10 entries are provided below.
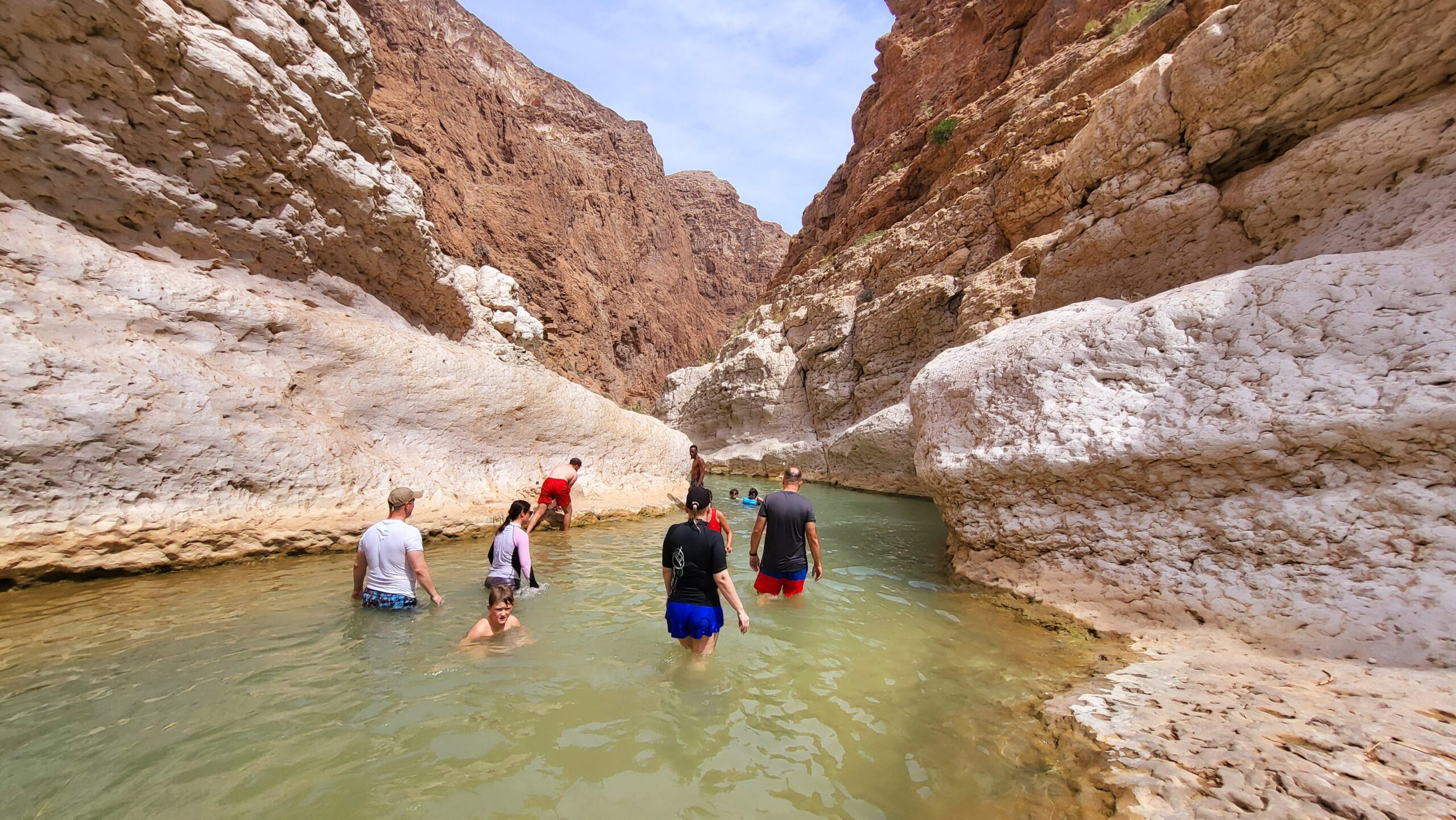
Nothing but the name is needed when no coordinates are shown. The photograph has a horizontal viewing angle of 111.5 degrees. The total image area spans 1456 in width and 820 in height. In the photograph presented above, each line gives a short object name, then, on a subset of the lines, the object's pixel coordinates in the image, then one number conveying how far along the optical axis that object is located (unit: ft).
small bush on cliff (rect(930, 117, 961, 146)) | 72.84
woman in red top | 17.52
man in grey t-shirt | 17.83
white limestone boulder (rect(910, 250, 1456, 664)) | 11.91
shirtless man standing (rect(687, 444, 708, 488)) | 43.09
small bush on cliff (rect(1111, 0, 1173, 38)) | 54.95
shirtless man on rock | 29.43
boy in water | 13.75
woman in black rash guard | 12.61
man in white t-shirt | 15.15
